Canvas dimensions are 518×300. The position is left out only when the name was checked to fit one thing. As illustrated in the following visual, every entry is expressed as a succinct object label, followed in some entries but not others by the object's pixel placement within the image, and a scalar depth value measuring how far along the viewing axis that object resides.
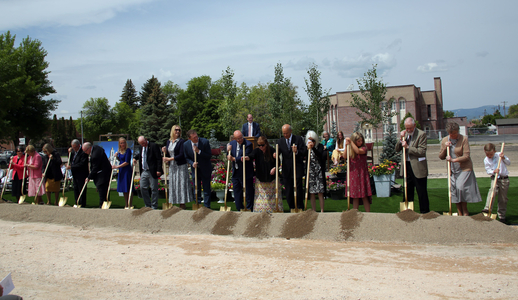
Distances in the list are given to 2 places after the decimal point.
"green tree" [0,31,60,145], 29.97
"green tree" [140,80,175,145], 53.53
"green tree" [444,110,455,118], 94.38
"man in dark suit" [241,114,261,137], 10.47
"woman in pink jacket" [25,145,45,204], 10.94
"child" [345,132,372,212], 7.27
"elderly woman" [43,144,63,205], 10.95
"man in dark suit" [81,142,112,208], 9.62
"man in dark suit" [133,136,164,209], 9.00
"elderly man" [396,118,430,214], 7.28
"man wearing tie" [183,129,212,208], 8.82
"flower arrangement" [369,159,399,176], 9.88
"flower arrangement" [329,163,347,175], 10.42
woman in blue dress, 9.46
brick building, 59.34
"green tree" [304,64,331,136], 24.61
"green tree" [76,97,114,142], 64.62
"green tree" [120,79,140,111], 83.94
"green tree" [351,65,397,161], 20.81
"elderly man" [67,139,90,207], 10.00
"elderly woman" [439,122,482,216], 6.80
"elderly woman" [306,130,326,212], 7.68
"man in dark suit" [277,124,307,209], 7.95
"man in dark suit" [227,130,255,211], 8.49
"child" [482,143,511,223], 6.93
